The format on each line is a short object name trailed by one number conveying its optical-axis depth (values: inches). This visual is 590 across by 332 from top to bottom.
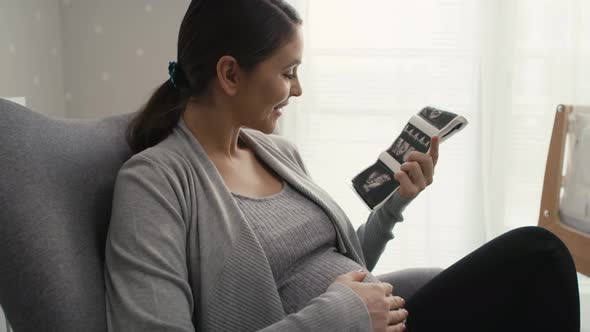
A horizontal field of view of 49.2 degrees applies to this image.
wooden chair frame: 67.4
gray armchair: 30.1
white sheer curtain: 86.7
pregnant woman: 34.7
